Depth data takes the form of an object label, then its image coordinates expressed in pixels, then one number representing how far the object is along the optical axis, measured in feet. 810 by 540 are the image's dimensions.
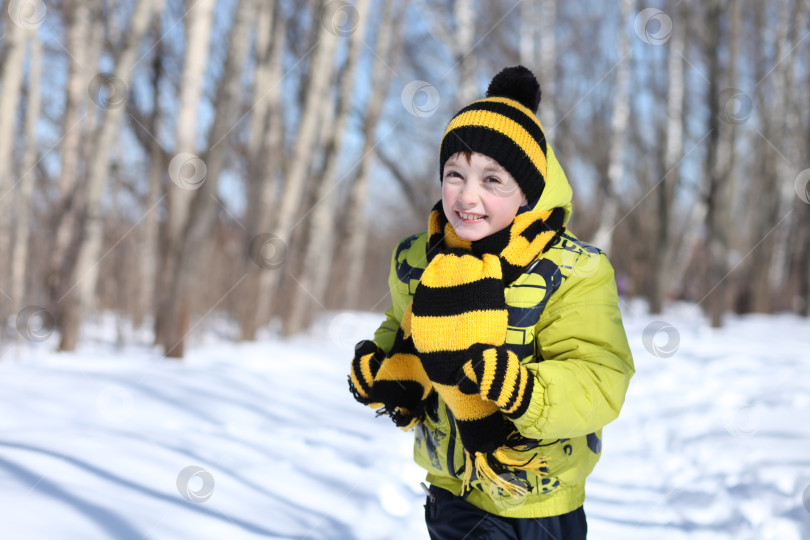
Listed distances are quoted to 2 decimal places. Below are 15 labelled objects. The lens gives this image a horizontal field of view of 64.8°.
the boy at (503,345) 4.76
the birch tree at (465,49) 31.96
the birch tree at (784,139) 45.93
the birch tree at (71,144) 22.41
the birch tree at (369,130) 36.24
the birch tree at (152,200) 28.96
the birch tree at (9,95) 18.58
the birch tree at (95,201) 21.50
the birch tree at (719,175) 34.06
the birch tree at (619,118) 40.65
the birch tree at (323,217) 29.55
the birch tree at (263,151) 27.73
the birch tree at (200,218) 21.53
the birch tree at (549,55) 42.24
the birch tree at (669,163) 41.63
